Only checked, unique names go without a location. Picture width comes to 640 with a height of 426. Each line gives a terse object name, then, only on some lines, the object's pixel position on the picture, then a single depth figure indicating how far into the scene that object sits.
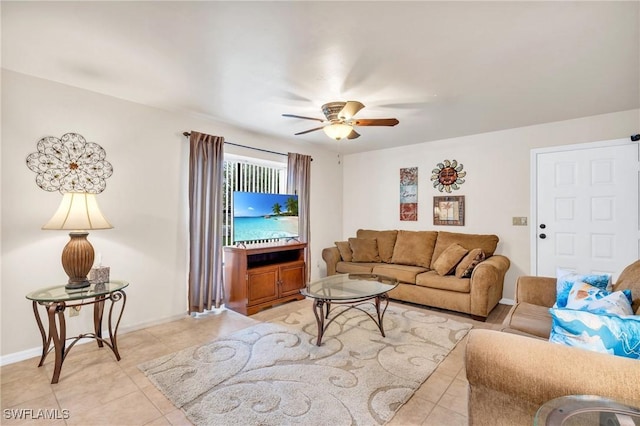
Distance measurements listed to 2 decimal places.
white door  3.29
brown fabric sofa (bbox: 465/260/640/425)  1.00
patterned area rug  1.78
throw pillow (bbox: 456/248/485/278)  3.53
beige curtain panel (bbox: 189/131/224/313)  3.42
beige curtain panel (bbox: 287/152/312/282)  4.61
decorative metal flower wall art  2.54
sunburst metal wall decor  4.44
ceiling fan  2.76
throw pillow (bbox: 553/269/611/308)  2.03
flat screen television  3.69
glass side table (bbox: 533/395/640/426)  0.93
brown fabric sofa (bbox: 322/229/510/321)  3.37
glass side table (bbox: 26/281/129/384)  2.13
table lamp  2.33
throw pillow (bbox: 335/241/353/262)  4.72
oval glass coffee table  2.66
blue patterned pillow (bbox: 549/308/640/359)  1.16
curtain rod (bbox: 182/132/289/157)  3.42
